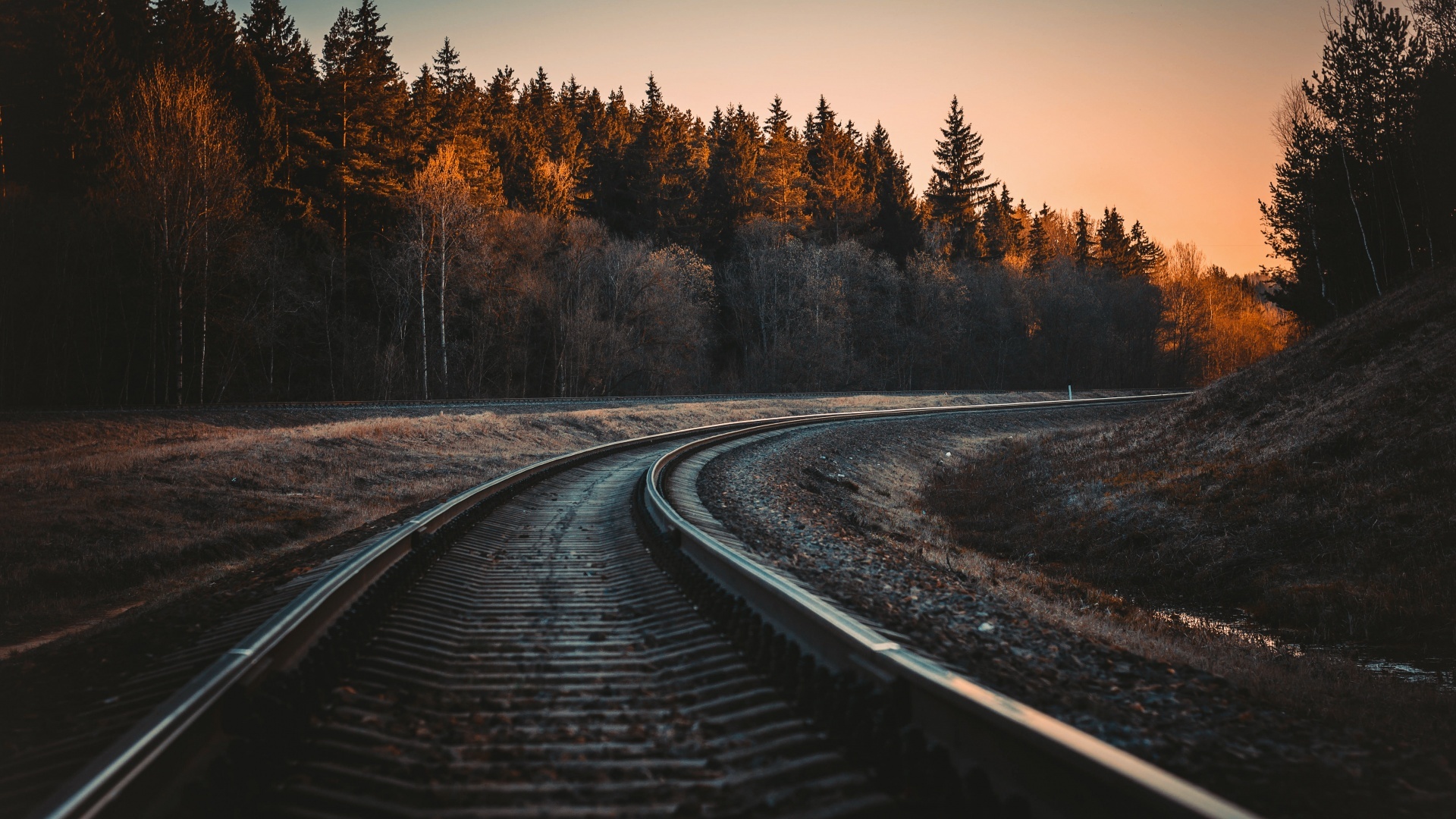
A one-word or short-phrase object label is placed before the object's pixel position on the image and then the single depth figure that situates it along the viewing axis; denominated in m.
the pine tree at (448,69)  54.31
